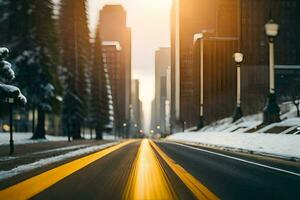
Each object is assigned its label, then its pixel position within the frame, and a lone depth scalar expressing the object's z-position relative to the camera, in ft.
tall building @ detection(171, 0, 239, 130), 493.77
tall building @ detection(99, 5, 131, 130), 526.08
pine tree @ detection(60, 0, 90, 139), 239.30
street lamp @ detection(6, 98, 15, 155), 81.68
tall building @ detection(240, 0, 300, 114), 453.17
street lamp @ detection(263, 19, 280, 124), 108.58
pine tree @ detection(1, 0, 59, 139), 161.99
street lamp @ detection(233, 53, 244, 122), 155.19
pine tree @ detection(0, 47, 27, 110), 88.63
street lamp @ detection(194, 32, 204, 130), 236.94
